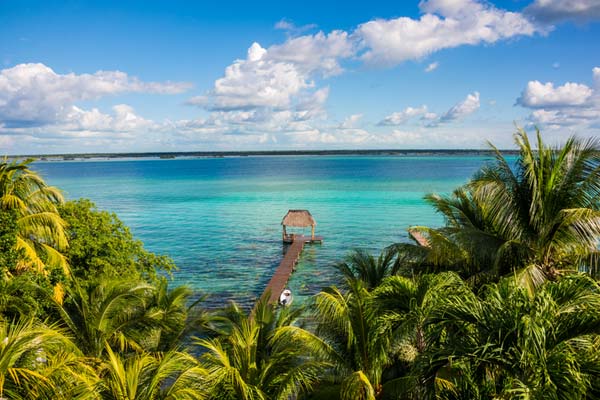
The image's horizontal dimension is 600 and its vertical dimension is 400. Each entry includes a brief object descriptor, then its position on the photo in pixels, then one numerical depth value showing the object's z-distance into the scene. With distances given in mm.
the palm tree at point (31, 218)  11617
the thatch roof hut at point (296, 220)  32438
